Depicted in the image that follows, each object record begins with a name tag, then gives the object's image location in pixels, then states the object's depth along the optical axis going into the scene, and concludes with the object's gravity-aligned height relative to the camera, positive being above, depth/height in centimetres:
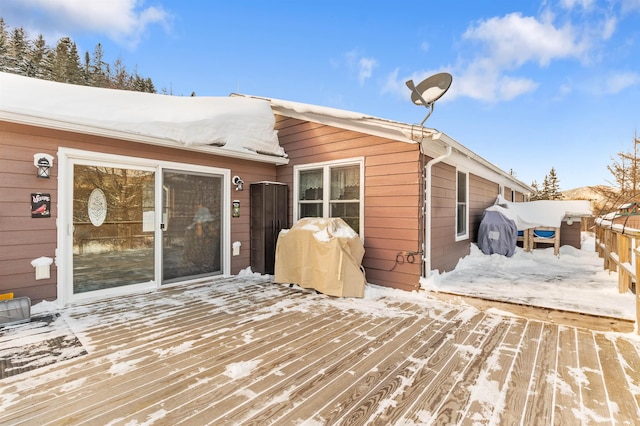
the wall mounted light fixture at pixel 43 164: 355 +60
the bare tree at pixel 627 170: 1362 +219
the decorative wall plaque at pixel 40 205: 354 +9
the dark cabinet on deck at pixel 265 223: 547 -17
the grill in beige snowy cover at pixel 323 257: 414 -64
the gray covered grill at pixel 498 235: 656 -44
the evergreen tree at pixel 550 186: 2309 +237
